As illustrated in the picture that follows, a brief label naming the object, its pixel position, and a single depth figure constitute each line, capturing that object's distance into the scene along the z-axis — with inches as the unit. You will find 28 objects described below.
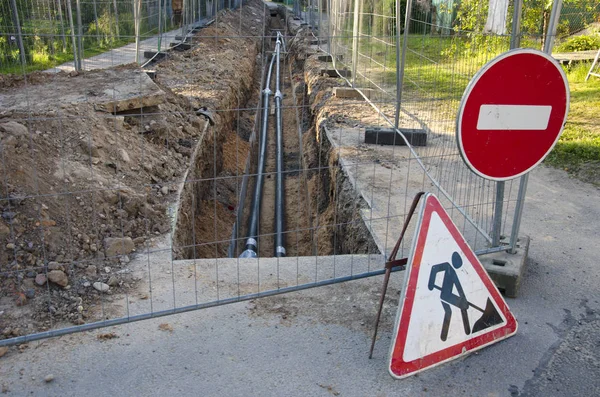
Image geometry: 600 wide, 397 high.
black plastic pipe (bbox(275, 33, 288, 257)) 312.3
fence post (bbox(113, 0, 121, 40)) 537.2
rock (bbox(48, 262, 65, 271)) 160.7
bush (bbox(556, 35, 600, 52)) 598.5
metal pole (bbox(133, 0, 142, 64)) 488.1
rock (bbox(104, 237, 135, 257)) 185.0
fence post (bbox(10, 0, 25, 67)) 468.3
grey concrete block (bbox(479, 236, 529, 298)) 163.0
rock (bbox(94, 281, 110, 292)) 161.0
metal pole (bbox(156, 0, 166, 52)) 583.6
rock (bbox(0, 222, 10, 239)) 169.9
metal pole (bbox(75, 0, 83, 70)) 447.3
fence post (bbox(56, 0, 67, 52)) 466.3
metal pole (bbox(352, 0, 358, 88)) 434.0
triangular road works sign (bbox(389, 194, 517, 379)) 127.4
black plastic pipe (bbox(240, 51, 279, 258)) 294.3
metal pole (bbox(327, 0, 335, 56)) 656.4
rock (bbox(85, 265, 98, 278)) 167.8
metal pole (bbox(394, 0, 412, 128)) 324.8
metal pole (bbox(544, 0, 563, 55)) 153.6
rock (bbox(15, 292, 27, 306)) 151.4
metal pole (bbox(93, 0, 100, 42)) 492.8
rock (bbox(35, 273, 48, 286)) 158.7
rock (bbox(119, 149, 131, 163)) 253.6
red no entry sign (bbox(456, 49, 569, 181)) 135.1
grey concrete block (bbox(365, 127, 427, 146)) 333.1
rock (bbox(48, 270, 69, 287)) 158.6
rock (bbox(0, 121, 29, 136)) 208.5
